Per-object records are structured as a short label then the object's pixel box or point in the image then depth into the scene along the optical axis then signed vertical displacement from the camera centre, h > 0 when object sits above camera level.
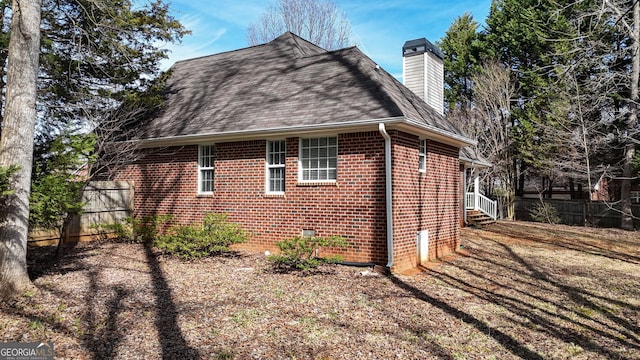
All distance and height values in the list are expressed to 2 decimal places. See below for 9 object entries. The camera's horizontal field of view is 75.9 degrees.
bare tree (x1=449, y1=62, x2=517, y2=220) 25.92 +3.97
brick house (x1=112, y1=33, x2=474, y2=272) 8.86 +0.75
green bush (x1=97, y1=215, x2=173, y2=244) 10.95 -1.08
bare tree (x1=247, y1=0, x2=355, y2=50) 31.16 +12.29
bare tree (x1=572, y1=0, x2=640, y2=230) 18.28 +4.71
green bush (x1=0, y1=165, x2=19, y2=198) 5.52 +0.16
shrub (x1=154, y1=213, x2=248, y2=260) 9.00 -1.13
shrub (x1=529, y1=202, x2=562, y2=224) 22.72 -1.44
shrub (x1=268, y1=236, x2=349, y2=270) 8.07 -1.22
